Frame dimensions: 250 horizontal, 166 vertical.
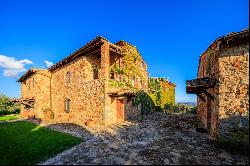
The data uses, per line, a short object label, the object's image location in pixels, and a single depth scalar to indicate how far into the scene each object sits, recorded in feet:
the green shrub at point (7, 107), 62.06
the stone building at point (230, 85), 17.80
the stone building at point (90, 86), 29.91
